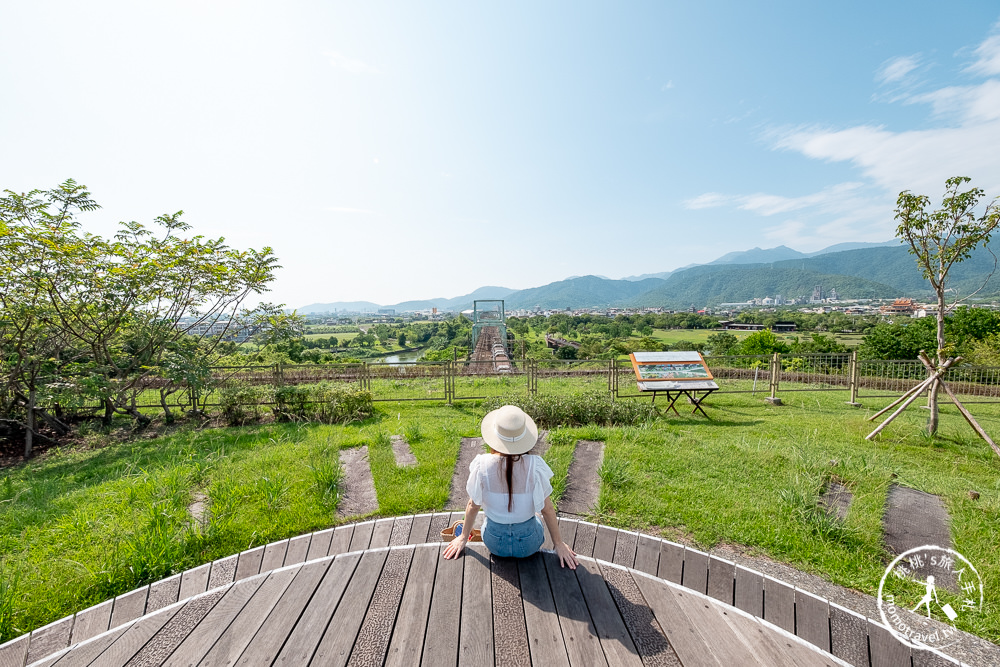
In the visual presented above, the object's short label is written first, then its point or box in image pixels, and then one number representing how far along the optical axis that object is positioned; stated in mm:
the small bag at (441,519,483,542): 2451
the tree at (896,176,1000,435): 6430
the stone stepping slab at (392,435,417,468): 4805
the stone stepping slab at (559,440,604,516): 3873
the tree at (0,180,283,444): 6691
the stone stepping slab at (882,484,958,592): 3215
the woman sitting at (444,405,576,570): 2125
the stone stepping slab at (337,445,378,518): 3837
